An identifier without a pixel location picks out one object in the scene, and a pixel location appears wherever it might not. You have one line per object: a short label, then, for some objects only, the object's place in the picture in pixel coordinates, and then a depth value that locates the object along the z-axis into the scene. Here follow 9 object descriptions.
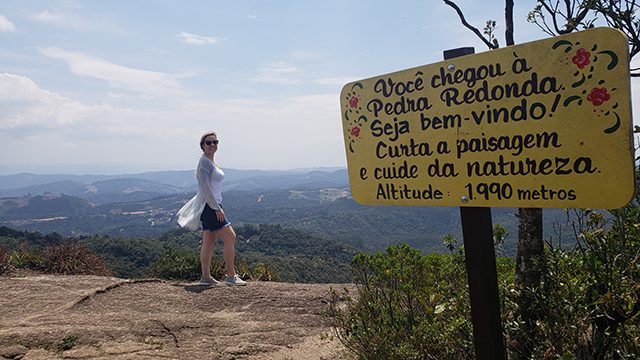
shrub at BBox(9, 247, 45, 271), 7.11
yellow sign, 1.47
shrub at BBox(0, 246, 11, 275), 6.61
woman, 5.29
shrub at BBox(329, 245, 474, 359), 2.43
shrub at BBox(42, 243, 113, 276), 7.37
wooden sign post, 1.84
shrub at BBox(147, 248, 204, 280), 6.90
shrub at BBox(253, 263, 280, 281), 7.13
